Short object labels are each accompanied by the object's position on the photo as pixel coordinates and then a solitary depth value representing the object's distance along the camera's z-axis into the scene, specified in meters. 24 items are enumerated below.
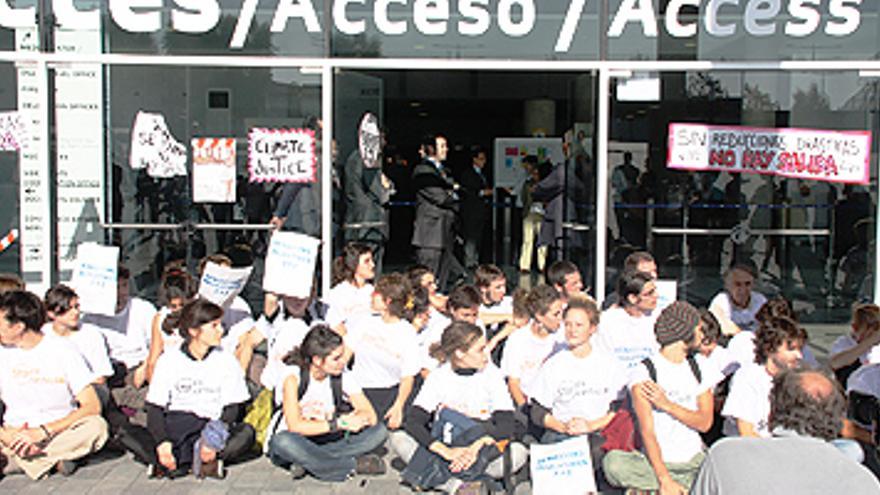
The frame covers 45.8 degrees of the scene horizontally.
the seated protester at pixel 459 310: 6.82
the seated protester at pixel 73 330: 6.54
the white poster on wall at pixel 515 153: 17.03
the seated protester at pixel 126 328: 7.45
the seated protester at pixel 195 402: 6.12
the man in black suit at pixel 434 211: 11.30
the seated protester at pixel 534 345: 6.65
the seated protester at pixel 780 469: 2.83
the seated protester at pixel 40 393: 6.06
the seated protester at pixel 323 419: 6.07
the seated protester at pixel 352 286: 7.67
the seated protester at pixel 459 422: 5.87
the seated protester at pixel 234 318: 7.35
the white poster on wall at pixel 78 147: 8.90
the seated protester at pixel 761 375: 5.56
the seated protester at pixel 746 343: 6.38
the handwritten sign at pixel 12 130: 8.89
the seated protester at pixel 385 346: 6.79
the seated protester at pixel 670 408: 5.51
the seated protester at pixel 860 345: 6.78
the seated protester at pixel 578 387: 5.83
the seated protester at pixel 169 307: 6.92
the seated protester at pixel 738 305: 7.58
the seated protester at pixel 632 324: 6.77
